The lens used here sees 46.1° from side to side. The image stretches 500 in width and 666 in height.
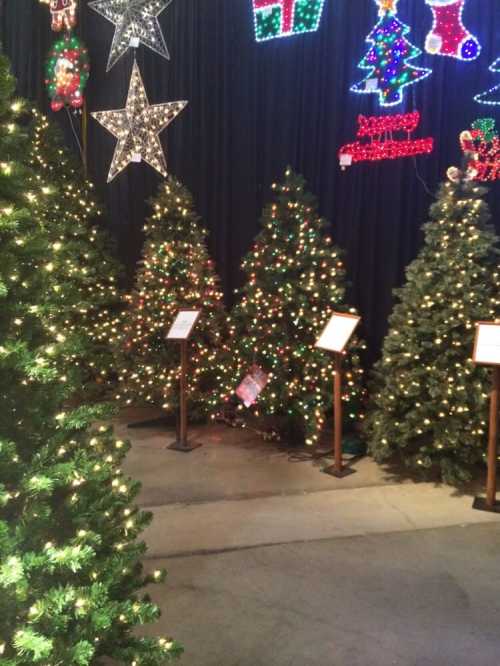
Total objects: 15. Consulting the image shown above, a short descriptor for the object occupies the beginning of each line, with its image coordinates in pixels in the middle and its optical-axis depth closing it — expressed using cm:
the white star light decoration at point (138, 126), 676
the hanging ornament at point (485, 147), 482
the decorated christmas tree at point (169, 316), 531
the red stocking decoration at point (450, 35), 492
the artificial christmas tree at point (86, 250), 606
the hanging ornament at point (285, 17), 566
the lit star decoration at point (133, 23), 670
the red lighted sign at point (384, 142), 515
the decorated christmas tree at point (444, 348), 402
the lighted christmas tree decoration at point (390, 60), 516
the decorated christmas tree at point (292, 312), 470
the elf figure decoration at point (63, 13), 723
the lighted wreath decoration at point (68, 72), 729
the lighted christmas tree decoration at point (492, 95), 484
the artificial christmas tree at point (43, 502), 156
